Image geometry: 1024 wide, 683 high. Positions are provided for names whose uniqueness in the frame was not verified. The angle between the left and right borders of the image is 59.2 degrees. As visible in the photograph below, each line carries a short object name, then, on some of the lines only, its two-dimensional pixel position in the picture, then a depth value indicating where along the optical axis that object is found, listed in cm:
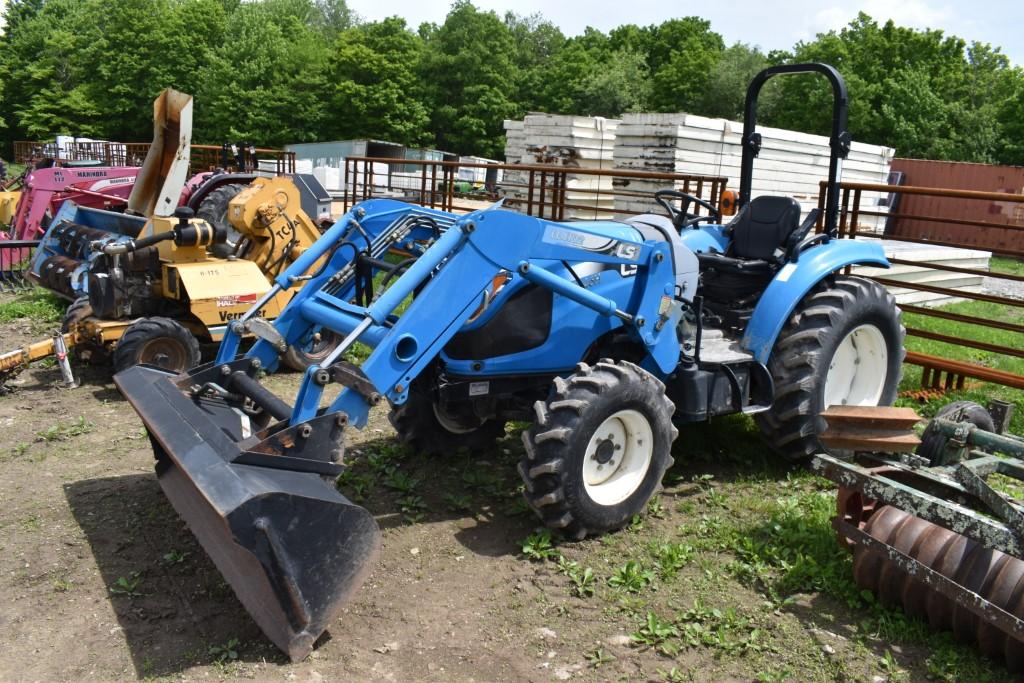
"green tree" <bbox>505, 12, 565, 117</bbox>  5634
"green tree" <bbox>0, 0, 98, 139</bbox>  4916
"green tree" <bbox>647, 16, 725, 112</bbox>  5378
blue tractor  357
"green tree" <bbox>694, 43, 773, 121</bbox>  4994
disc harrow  347
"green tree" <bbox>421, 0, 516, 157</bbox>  4988
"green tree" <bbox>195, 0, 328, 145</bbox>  4625
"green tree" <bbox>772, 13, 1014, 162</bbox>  3928
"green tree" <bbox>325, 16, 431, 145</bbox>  4691
